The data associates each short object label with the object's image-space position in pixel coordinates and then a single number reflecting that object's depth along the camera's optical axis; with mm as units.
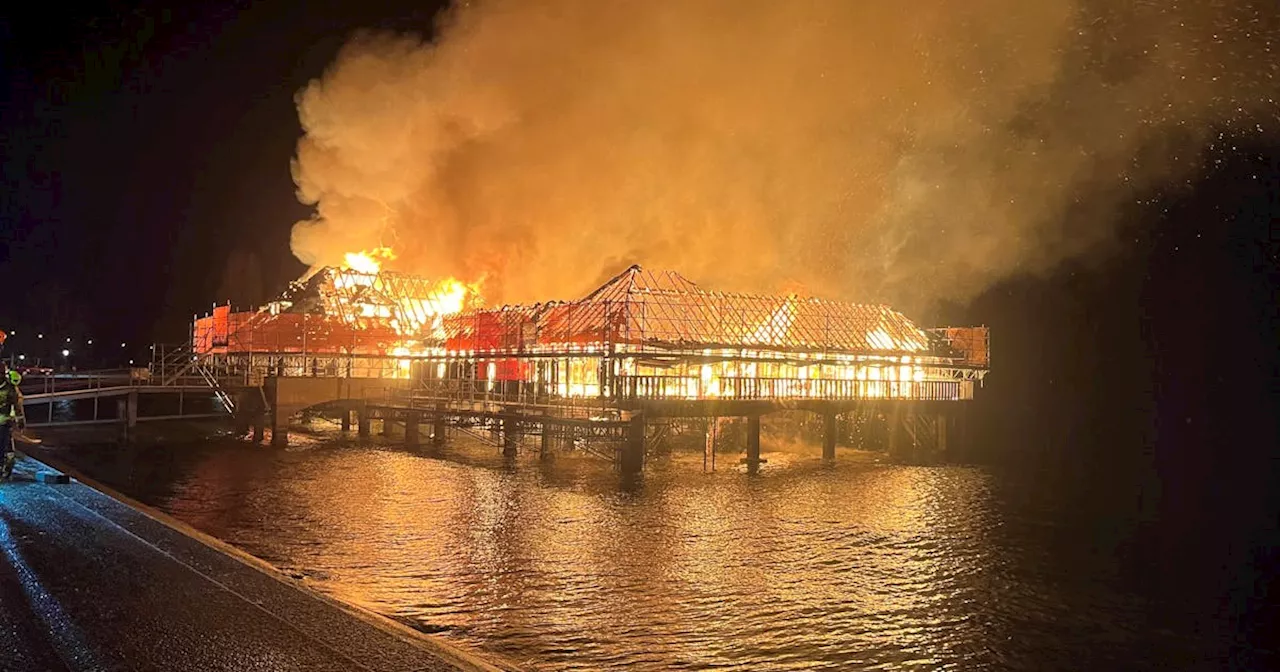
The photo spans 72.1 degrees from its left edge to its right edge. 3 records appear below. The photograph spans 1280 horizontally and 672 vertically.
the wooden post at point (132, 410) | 35875
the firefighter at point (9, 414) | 16703
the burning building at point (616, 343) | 33500
